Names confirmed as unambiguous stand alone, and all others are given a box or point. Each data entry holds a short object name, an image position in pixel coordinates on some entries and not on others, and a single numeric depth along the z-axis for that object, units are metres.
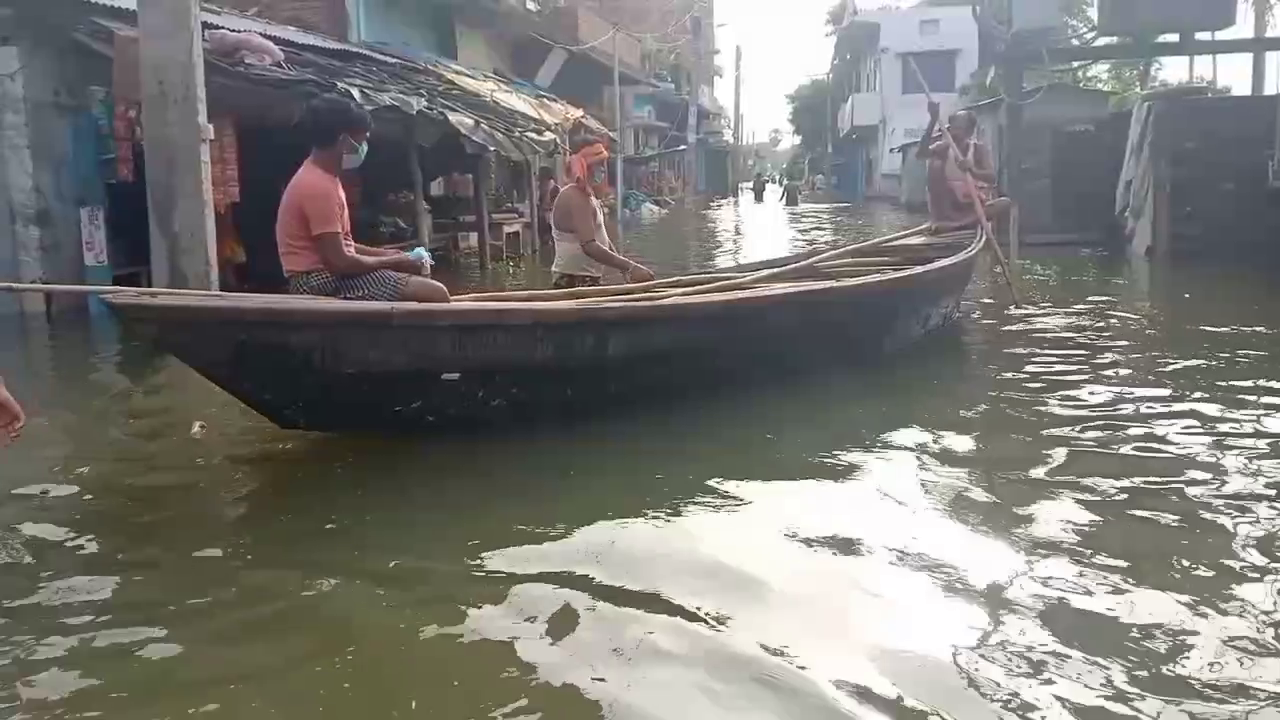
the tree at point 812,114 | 62.06
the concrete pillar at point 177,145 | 8.56
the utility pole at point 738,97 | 52.94
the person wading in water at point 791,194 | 40.53
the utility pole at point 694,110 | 45.53
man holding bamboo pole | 10.40
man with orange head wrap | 7.07
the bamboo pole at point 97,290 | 4.64
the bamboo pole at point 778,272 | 7.00
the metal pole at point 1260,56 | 17.70
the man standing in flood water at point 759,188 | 45.88
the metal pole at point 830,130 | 58.56
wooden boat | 4.98
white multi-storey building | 39.53
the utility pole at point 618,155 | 24.28
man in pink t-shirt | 5.14
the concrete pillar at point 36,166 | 9.53
